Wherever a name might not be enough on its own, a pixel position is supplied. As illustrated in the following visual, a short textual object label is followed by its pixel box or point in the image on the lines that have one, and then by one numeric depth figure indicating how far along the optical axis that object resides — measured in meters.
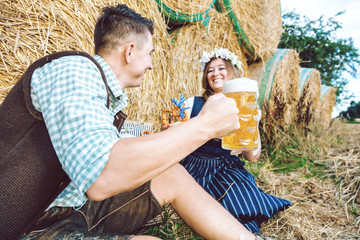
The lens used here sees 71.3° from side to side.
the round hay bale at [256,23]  2.91
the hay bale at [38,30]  1.30
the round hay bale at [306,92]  3.18
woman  1.49
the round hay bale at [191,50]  2.38
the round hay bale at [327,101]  5.03
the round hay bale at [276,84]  3.08
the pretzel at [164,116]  1.98
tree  7.84
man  0.63
